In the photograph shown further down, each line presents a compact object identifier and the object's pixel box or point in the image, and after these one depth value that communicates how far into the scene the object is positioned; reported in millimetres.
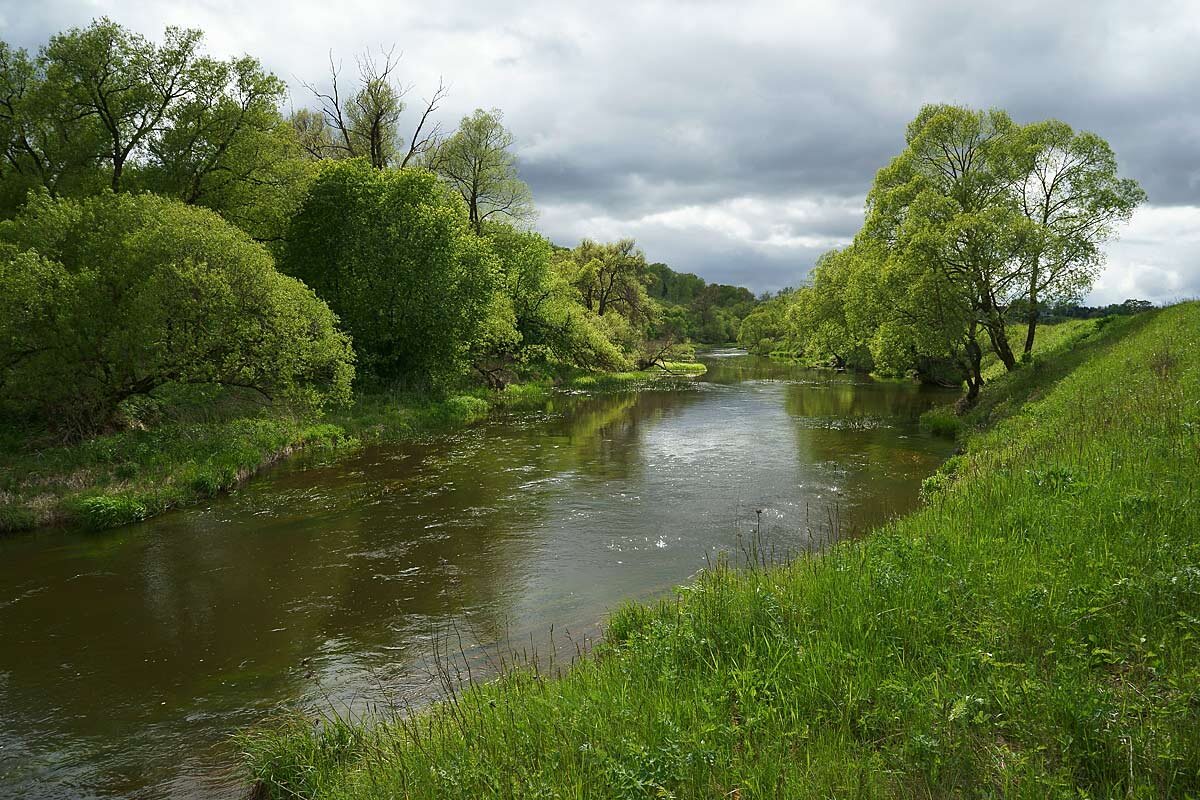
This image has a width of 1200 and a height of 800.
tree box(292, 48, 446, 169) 41062
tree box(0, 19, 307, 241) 26125
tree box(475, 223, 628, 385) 44094
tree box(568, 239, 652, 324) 68562
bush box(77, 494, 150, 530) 15469
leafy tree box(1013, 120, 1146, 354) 25266
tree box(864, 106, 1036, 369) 25391
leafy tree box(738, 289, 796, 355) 110938
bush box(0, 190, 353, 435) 18438
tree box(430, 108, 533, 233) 47062
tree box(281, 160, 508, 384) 31953
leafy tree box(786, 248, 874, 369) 54250
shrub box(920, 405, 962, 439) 25703
